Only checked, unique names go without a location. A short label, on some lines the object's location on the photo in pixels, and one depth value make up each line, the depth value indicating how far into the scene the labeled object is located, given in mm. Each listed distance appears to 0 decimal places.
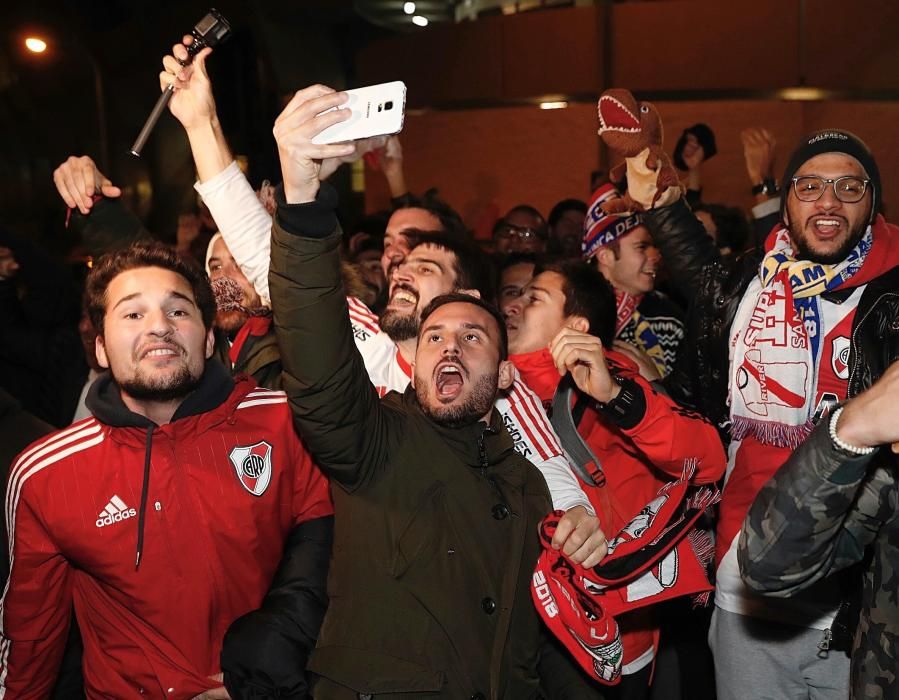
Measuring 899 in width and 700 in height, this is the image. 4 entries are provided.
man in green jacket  2320
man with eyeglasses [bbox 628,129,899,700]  3074
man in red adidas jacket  2652
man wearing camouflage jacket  1876
